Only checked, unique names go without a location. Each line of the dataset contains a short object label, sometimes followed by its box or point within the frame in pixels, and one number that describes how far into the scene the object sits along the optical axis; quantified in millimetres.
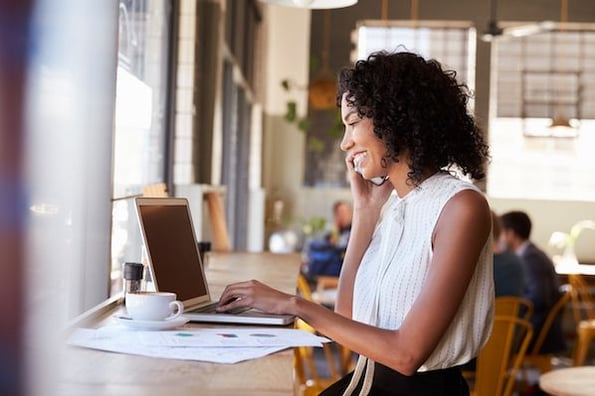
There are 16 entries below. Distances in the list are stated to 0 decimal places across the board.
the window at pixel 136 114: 2674
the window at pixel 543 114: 10500
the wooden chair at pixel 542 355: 4844
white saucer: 1678
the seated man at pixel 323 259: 6480
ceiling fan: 7809
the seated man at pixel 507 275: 4574
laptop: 1820
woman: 1636
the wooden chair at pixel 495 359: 3557
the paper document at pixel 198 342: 1474
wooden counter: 1216
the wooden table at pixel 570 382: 2531
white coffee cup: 1685
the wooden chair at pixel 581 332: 5621
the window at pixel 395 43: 10453
